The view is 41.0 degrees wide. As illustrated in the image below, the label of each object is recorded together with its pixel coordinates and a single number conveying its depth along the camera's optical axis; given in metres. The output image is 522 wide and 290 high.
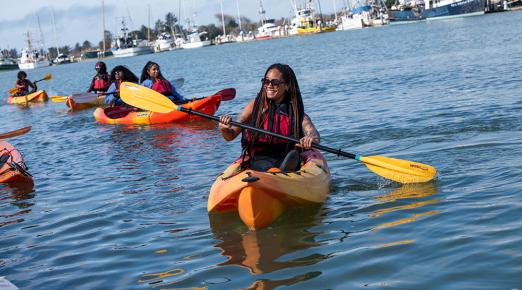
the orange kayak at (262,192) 5.69
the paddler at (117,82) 15.99
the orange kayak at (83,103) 19.83
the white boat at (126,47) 107.44
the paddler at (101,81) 18.92
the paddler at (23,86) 25.05
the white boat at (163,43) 123.00
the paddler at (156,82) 13.96
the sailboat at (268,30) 121.12
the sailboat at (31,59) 99.88
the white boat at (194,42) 123.94
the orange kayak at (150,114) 13.88
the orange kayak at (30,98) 24.61
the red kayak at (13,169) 8.88
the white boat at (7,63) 85.88
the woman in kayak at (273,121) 6.61
